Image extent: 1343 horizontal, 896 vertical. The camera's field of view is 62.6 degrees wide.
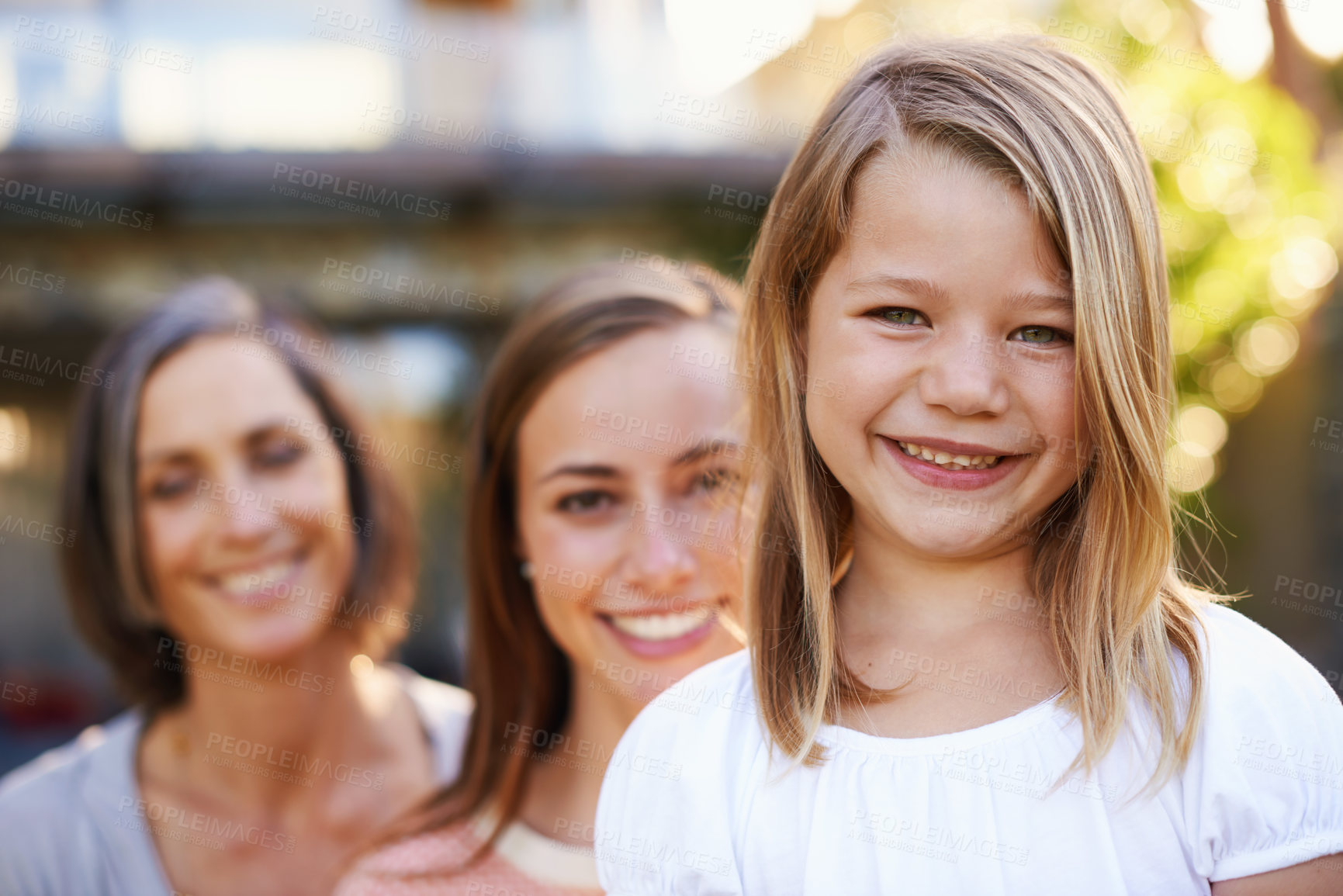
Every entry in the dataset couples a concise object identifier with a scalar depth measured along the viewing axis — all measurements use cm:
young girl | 128
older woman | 261
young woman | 207
